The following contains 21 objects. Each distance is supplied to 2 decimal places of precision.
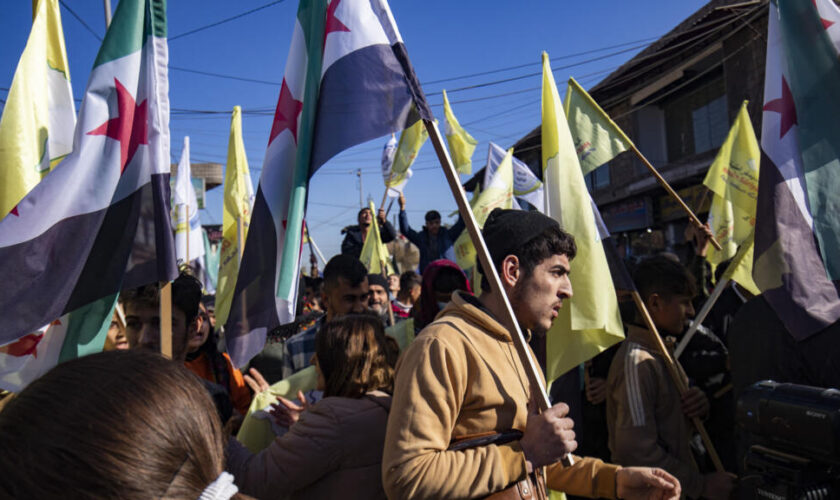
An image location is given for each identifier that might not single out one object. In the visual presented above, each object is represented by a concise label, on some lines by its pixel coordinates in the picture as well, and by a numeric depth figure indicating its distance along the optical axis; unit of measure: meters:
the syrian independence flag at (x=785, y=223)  2.42
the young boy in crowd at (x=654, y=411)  2.54
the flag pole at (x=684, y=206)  4.25
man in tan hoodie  1.60
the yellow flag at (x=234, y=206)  4.44
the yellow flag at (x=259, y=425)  2.54
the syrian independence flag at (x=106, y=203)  2.21
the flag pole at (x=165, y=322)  2.16
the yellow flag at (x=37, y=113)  2.73
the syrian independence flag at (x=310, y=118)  2.15
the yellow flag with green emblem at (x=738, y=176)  5.05
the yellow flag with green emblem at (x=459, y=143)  6.64
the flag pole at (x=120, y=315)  2.88
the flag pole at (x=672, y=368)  2.75
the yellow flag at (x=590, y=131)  4.48
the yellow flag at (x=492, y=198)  5.54
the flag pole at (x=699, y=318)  3.14
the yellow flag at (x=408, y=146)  6.07
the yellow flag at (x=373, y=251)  7.00
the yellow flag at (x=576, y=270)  2.73
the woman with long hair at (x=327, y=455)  1.96
